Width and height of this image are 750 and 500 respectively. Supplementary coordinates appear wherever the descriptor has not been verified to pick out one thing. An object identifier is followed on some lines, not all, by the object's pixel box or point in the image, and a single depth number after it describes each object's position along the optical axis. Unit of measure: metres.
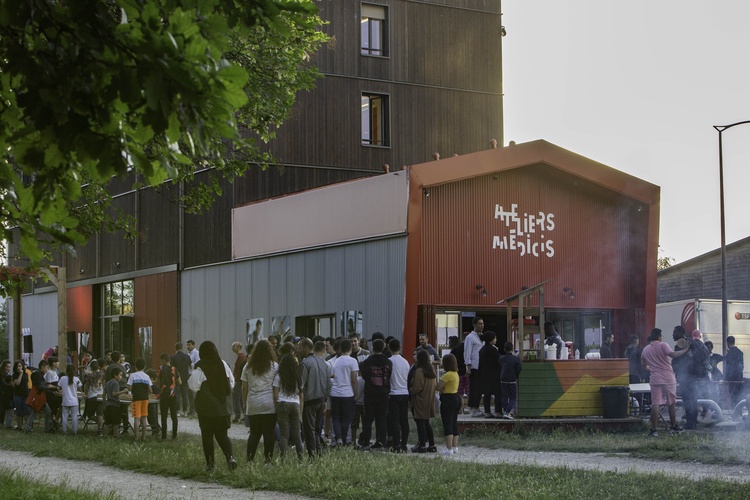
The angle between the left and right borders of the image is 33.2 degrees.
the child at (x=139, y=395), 21.64
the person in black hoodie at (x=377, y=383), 18.59
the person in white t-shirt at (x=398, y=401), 18.80
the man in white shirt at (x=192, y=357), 27.36
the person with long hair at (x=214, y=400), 15.36
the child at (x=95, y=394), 24.25
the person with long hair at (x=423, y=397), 18.34
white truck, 35.88
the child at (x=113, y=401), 22.94
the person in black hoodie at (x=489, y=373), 23.05
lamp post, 35.62
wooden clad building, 39.88
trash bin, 22.33
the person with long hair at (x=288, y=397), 15.94
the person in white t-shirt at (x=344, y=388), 18.55
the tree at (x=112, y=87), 5.61
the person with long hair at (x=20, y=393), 26.34
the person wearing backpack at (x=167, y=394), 21.86
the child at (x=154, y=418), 22.58
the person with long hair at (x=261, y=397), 15.89
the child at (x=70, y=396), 24.55
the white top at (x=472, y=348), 25.16
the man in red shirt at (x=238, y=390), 24.43
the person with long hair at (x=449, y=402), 18.20
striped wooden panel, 22.25
